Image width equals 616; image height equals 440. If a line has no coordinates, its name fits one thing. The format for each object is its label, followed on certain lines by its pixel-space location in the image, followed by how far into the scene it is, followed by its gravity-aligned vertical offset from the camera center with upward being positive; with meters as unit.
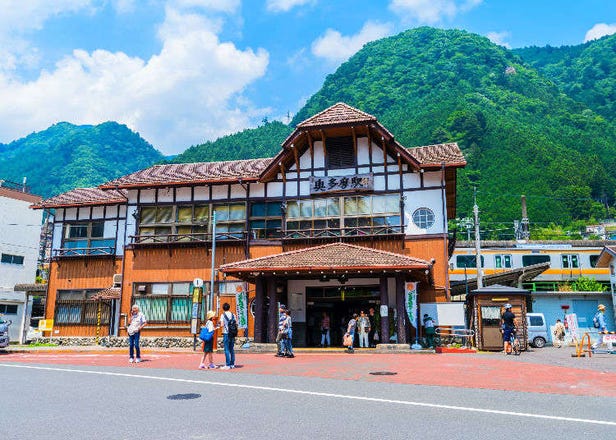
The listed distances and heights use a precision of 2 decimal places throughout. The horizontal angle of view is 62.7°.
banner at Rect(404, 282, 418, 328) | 19.56 +0.66
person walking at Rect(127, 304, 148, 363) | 14.84 -0.42
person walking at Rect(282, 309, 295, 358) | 16.11 -0.77
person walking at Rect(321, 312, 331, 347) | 22.33 -0.69
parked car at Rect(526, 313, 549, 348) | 27.36 -0.74
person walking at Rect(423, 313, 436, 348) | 19.61 -0.56
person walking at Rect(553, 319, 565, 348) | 25.58 -0.88
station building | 22.23 +4.14
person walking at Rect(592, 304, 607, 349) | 18.09 -0.17
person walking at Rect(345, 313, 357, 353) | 18.20 -0.56
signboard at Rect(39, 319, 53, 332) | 25.77 -0.44
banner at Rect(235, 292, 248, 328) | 22.08 +0.32
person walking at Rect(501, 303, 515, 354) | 17.17 -0.35
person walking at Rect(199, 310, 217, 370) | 13.09 -0.82
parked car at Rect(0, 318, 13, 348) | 21.31 -0.77
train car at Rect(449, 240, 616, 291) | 42.66 +4.74
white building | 37.00 +5.91
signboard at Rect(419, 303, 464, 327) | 20.25 +0.09
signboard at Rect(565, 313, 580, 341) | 20.58 -0.27
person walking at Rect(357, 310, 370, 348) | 19.91 -0.51
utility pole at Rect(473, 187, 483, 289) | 28.73 +4.15
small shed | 18.86 +0.16
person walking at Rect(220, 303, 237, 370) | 13.22 -0.51
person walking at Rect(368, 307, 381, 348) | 21.88 -0.42
